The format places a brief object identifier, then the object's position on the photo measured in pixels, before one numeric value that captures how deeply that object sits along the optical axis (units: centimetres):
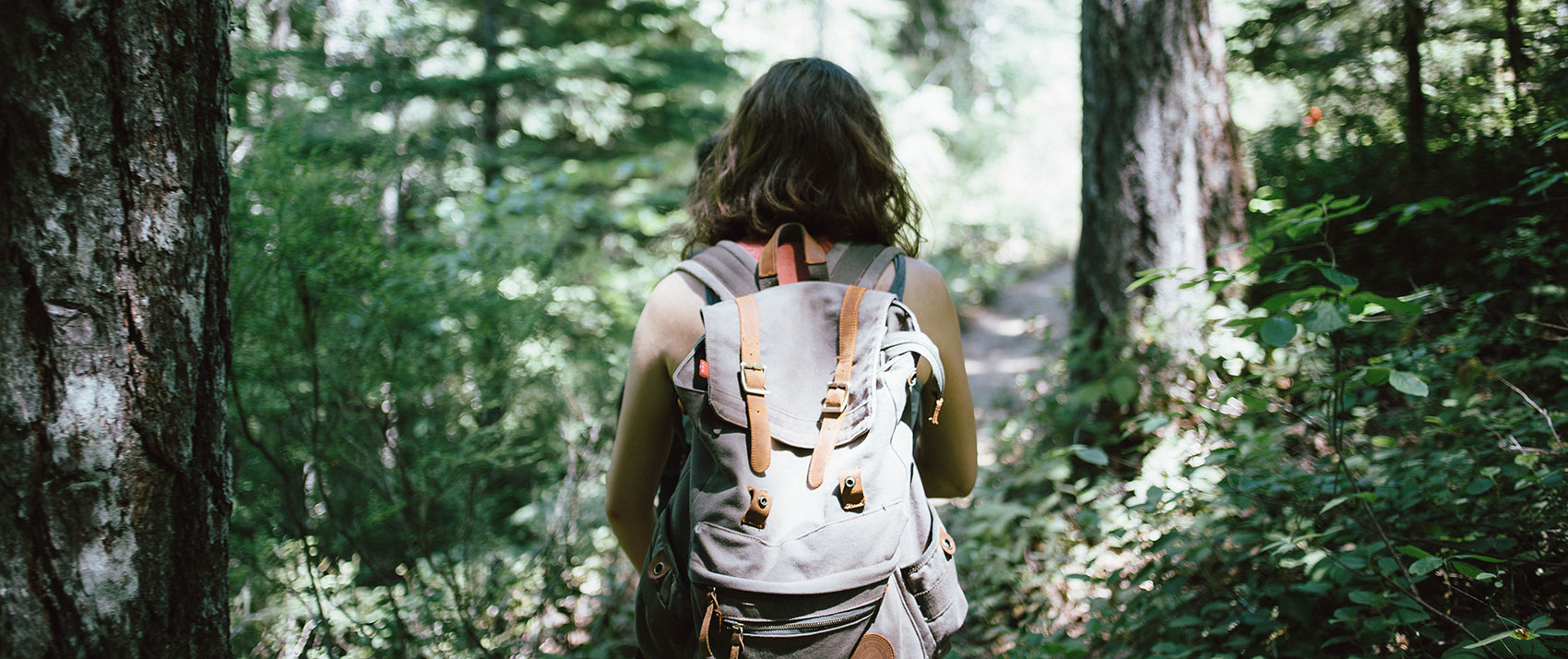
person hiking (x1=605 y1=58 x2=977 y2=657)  126
